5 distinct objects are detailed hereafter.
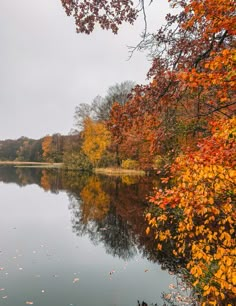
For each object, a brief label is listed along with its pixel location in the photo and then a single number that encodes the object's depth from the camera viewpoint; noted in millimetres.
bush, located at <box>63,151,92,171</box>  63544
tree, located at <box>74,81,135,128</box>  57625
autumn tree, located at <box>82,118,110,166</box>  56094
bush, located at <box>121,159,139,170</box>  53144
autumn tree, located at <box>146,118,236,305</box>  4863
